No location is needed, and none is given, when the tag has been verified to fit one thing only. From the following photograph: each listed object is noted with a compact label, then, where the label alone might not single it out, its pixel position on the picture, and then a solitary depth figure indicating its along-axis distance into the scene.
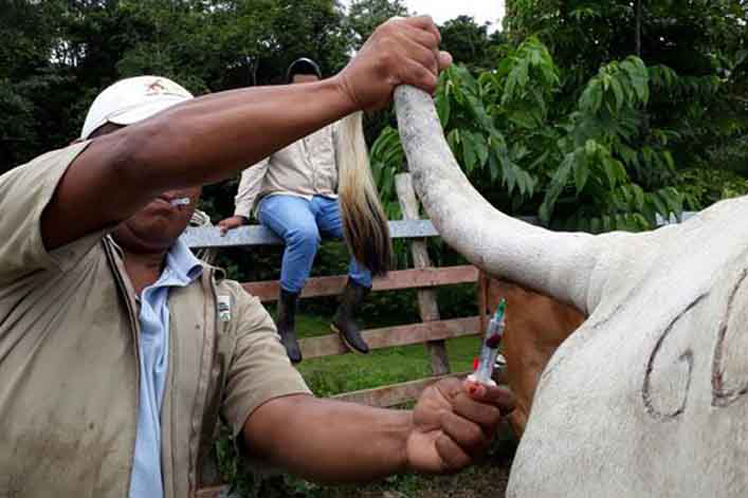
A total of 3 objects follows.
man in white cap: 1.37
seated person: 3.94
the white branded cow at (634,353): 0.77
